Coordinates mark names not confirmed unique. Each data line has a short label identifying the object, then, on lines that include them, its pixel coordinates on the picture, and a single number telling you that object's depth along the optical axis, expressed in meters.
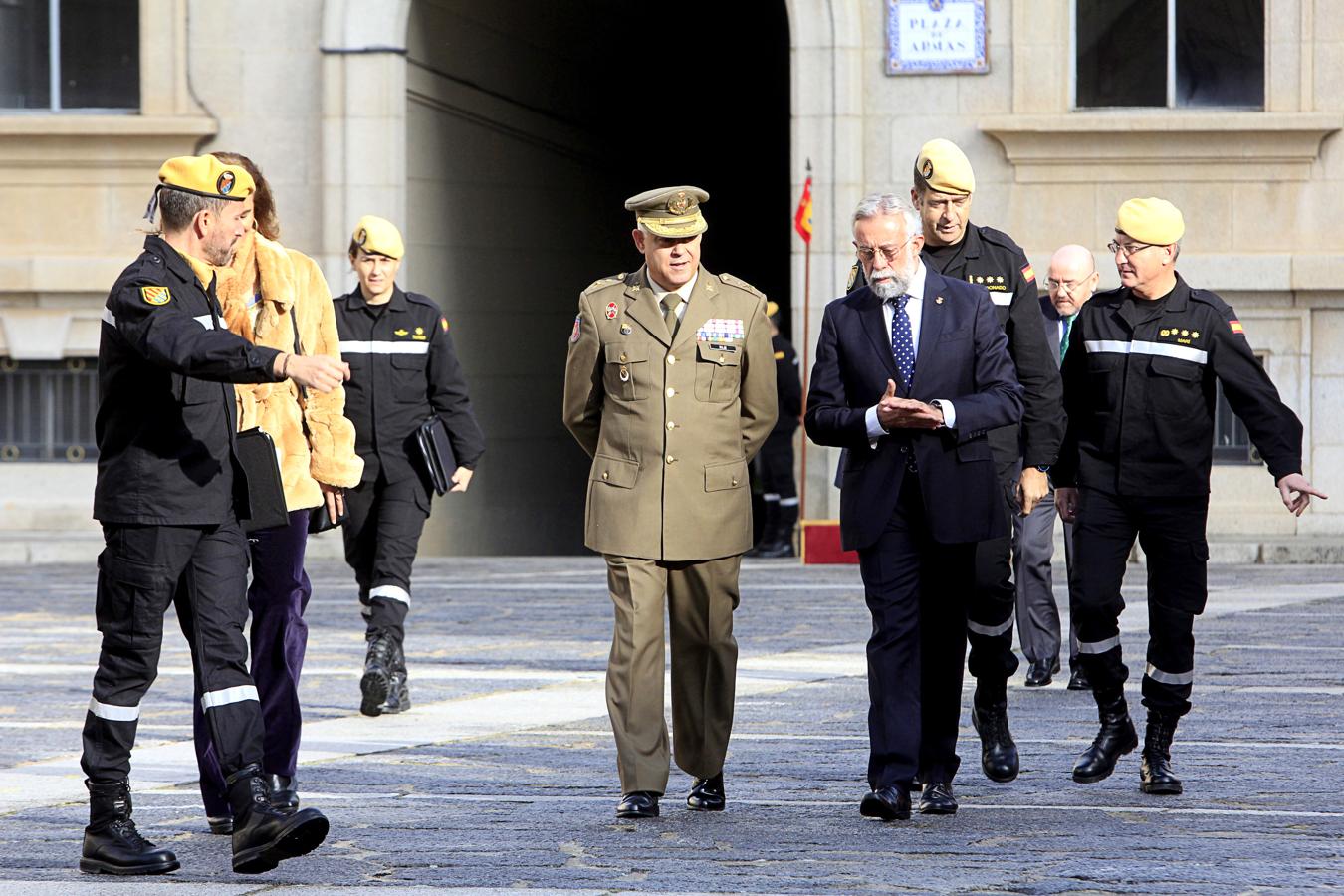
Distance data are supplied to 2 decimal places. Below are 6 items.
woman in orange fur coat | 12.69
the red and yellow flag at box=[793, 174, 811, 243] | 35.87
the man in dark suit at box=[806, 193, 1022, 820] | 13.28
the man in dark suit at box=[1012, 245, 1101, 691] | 19.55
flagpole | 35.72
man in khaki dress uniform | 13.68
